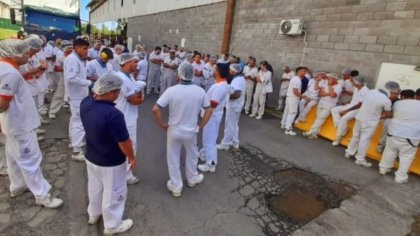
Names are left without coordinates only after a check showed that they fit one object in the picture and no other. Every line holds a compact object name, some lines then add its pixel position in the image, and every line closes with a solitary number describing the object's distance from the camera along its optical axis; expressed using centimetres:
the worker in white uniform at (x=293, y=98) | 721
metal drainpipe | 1222
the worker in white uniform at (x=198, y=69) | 958
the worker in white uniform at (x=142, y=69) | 954
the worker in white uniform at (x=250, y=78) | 932
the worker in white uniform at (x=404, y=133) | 493
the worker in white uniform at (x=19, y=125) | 296
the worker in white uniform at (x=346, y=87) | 736
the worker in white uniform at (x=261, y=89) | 882
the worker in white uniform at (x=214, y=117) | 454
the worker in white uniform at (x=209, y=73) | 978
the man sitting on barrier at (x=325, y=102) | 713
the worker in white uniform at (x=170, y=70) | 1035
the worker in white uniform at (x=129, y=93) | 372
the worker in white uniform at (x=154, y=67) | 1138
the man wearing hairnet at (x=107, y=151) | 264
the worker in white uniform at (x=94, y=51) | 942
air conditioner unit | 906
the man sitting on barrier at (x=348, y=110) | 640
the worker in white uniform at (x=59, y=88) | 680
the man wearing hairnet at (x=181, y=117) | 362
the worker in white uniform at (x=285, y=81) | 915
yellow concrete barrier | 548
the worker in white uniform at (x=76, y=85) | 458
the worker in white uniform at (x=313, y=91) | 753
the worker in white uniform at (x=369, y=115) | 534
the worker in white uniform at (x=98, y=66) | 495
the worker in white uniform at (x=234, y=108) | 530
